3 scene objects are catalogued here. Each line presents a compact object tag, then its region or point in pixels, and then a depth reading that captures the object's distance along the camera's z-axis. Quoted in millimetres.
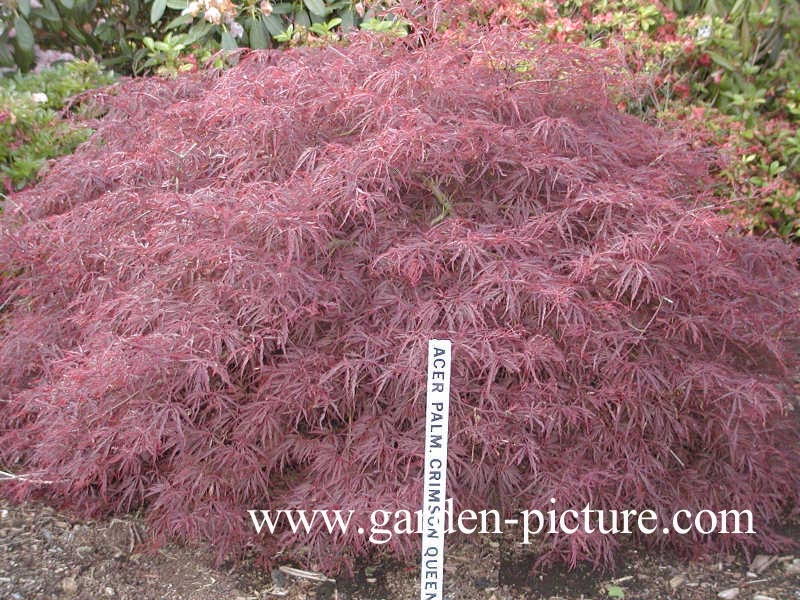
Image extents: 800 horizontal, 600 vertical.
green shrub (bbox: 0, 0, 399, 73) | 4609
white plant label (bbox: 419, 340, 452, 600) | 2002
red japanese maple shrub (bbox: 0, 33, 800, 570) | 2438
